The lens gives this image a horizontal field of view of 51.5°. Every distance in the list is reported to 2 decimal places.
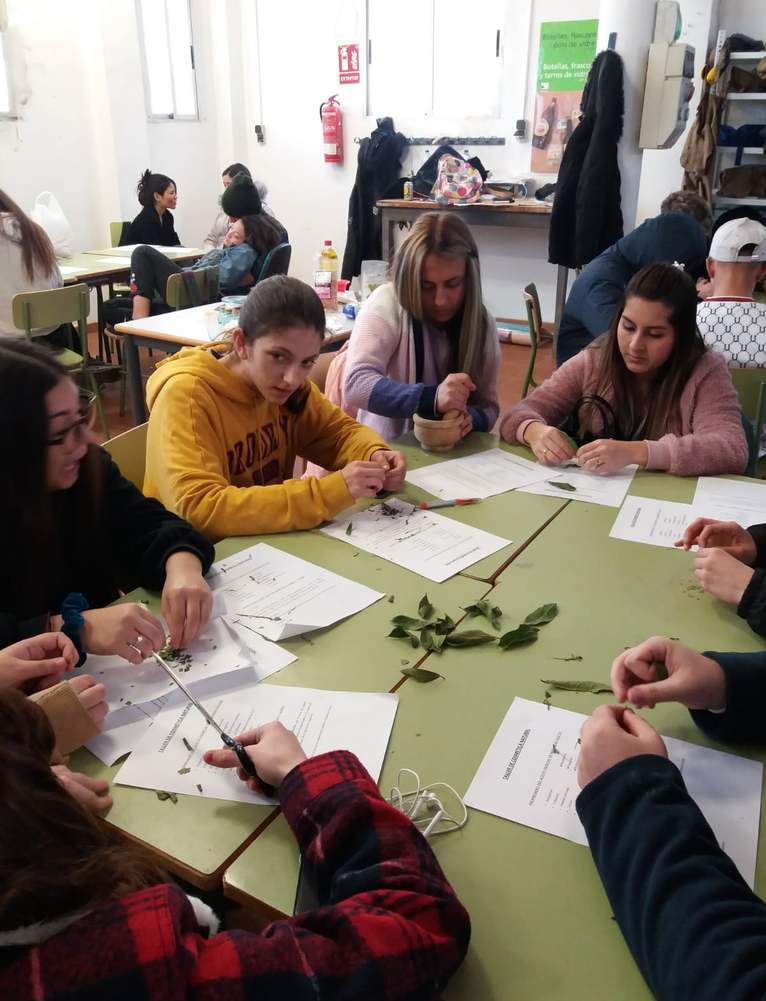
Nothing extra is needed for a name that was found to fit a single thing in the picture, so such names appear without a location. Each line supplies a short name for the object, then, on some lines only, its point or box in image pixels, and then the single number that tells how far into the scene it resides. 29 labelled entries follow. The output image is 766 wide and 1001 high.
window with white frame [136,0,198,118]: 6.90
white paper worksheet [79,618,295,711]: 1.12
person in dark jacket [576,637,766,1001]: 0.69
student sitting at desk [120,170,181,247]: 5.93
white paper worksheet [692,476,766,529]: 1.71
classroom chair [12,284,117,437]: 3.76
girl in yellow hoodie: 1.61
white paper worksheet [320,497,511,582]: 1.50
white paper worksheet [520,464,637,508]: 1.81
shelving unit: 5.38
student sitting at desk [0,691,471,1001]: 0.56
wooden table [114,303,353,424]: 3.42
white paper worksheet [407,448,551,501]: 1.84
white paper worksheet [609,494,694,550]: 1.61
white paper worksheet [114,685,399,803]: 0.96
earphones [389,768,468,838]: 0.89
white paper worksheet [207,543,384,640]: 1.28
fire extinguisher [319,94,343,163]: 7.11
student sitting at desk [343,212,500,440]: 2.20
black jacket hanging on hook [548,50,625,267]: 4.12
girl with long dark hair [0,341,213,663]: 1.21
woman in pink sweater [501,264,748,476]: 1.95
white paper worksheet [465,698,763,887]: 0.89
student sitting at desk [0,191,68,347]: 3.75
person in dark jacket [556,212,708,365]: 3.07
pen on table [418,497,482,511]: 1.75
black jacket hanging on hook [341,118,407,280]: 6.85
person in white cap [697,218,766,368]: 2.64
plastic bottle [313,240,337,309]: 3.92
